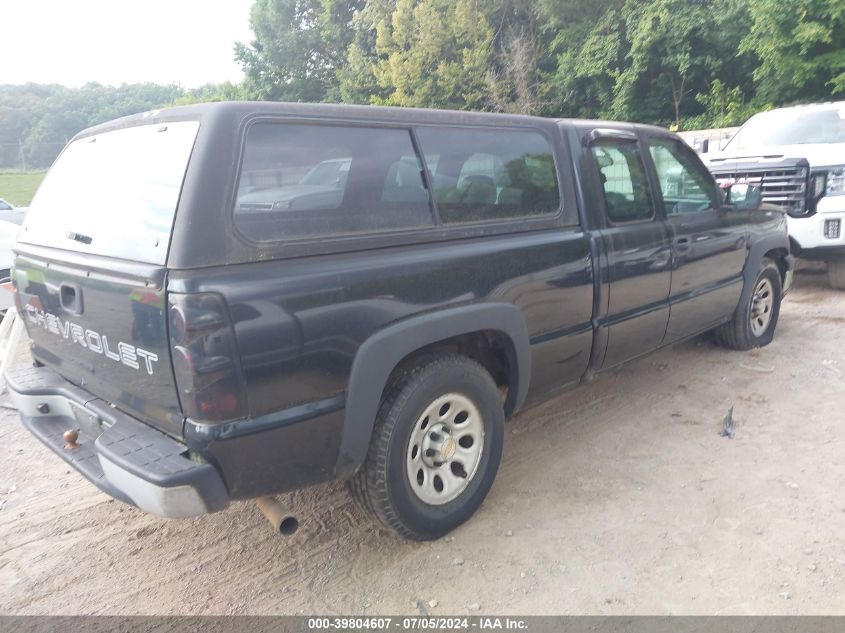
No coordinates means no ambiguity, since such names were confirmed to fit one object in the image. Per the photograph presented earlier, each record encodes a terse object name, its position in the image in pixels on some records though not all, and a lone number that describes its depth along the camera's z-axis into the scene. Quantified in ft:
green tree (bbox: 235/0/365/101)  123.34
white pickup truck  22.06
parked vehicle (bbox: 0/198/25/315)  21.83
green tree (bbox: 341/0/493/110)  85.05
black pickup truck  7.19
